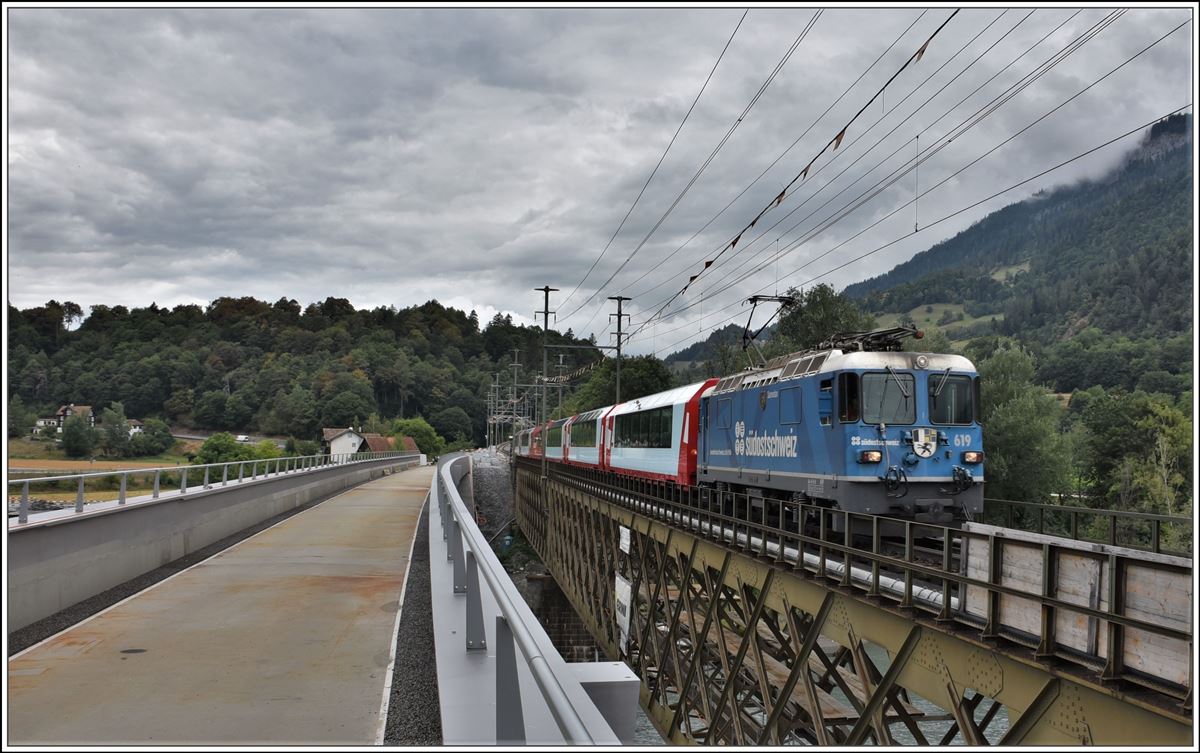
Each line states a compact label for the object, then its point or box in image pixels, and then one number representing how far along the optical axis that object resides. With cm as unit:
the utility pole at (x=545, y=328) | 5655
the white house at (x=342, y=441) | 12262
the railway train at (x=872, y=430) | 1423
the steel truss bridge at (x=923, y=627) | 630
